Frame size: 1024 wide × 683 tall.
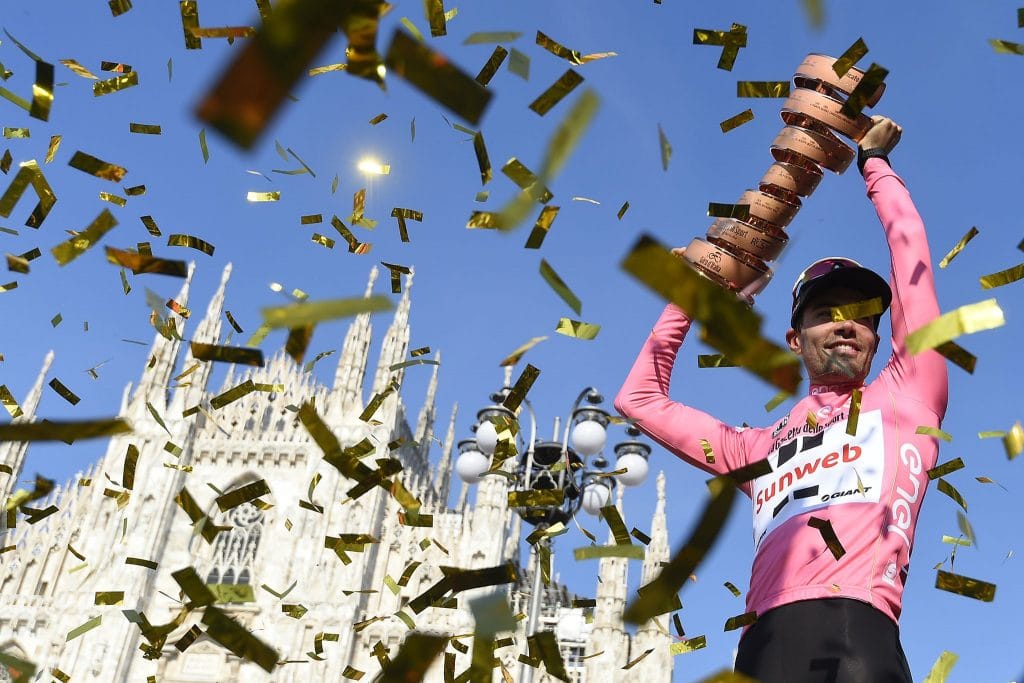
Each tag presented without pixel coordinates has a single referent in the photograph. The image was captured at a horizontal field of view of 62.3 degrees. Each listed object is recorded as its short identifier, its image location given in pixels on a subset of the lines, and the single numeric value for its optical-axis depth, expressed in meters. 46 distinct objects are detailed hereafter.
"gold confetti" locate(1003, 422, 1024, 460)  1.98
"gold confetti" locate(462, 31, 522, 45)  2.39
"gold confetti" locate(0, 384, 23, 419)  3.64
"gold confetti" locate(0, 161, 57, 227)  2.86
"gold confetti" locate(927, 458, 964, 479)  2.23
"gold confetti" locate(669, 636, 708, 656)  2.53
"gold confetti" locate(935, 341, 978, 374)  2.05
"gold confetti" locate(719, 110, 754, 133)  2.66
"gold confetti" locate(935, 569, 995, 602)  2.23
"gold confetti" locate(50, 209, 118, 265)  2.60
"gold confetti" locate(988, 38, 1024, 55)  2.20
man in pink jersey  1.95
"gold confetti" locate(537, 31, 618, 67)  2.66
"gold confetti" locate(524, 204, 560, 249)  2.46
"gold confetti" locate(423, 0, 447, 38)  2.46
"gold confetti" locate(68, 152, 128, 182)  2.82
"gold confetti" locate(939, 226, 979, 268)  2.55
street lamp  8.76
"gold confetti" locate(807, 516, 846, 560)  2.01
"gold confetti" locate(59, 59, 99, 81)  3.14
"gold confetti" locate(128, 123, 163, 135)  2.99
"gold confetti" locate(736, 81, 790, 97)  2.63
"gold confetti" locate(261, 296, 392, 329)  1.73
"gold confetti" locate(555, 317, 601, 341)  2.46
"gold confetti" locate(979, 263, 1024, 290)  2.34
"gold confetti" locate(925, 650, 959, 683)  2.02
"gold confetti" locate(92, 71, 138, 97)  2.93
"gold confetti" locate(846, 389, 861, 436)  2.16
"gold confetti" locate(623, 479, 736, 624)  1.76
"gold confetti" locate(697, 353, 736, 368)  2.58
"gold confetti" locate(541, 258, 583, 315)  2.18
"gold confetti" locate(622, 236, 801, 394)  1.58
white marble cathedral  20.78
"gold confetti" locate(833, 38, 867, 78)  2.53
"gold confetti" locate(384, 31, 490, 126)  1.48
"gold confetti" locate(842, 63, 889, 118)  2.32
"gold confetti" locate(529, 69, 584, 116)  2.42
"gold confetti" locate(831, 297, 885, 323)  2.34
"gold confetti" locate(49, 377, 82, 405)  3.26
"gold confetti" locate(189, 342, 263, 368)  2.05
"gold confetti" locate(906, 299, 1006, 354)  1.72
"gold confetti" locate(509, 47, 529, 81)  2.46
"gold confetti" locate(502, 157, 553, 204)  2.43
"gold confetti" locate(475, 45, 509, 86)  2.55
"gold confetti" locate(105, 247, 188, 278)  2.35
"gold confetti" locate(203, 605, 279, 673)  1.98
